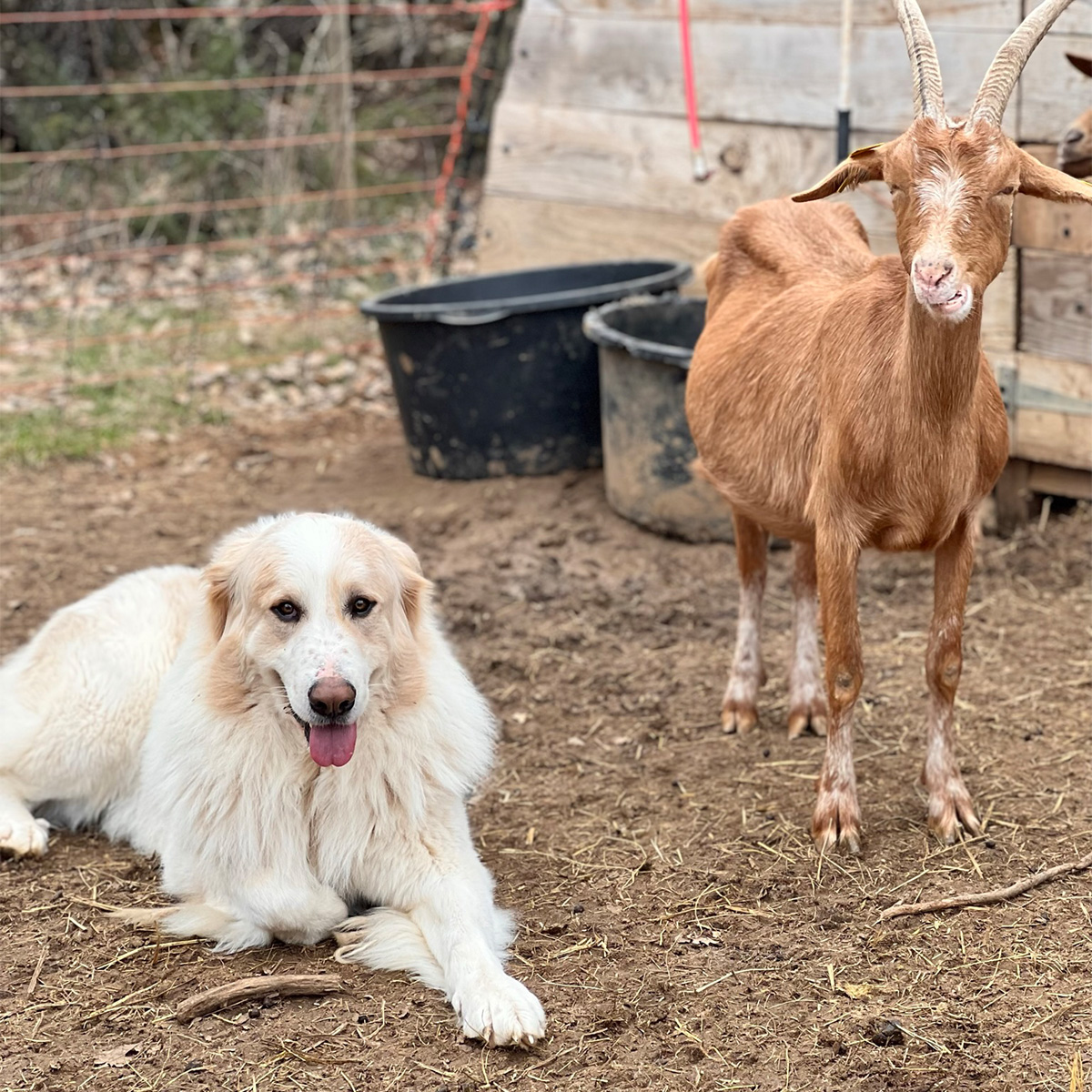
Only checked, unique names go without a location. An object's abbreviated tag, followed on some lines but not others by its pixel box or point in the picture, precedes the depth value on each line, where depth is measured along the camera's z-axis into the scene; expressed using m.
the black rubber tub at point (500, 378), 6.24
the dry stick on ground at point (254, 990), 3.01
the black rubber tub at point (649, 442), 5.68
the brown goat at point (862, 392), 2.94
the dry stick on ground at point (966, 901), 3.28
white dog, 3.06
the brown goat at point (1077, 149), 4.51
